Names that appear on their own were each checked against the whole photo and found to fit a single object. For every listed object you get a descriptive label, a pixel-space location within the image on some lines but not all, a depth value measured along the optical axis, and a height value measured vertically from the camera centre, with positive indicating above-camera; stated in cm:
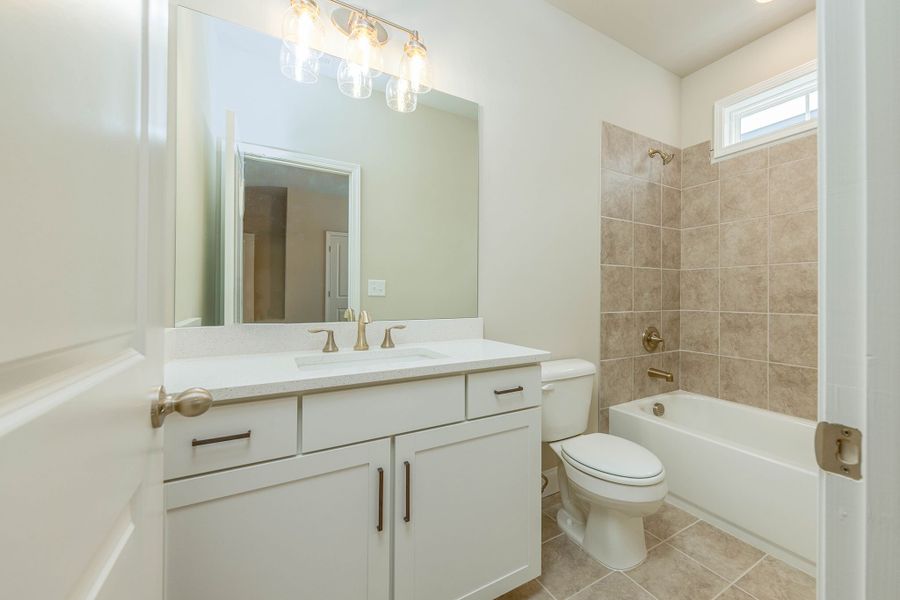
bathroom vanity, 82 -48
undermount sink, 129 -22
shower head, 240 +99
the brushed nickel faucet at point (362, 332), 142 -13
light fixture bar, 141 +115
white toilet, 139 -70
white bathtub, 150 -80
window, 206 +118
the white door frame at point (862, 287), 36 +2
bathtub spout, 216 -45
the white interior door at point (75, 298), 21 +0
